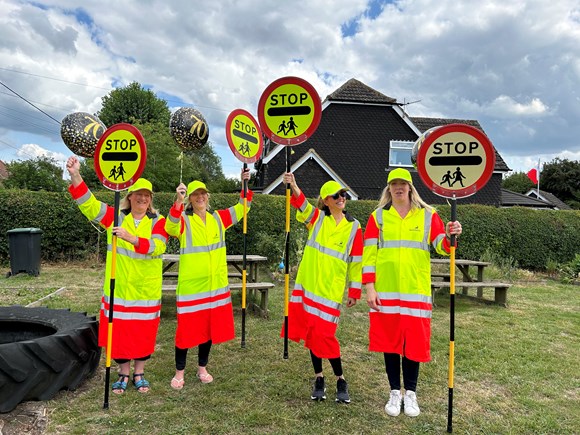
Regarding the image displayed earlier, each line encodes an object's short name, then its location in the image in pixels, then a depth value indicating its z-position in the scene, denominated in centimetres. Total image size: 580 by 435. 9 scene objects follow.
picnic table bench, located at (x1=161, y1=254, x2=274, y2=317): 635
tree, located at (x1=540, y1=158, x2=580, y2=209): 4325
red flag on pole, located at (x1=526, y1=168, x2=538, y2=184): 2822
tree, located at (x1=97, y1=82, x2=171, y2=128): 3362
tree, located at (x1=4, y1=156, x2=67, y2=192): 2656
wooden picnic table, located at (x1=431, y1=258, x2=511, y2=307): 769
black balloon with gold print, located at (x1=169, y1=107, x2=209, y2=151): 466
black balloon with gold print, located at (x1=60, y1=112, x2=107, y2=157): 415
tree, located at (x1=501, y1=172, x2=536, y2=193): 5438
